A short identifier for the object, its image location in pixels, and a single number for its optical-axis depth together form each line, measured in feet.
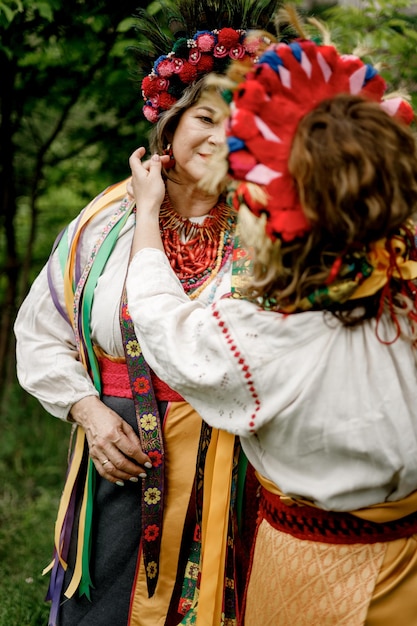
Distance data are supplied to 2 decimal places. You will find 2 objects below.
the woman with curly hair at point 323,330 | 4.69
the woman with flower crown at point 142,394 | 7.06
